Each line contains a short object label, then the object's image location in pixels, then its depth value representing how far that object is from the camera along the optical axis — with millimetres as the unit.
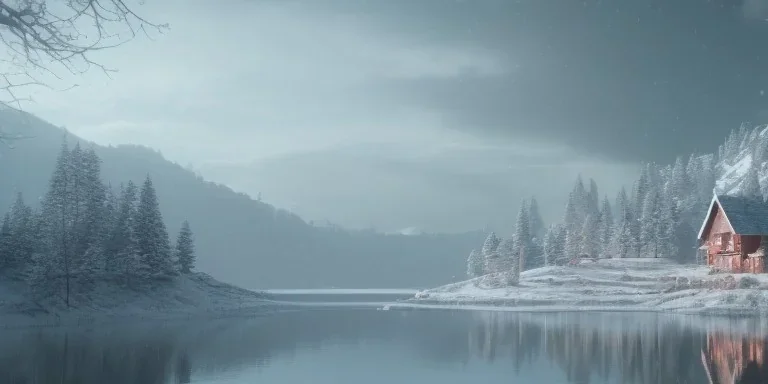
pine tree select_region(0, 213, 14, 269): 58844
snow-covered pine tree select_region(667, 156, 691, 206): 110619
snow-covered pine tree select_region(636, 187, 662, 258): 86625
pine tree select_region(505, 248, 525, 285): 78125
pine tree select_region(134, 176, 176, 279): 67062
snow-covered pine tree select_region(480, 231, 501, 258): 97188
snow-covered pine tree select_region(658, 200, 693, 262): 84438
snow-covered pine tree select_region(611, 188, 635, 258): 89938
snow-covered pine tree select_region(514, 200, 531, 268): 102125
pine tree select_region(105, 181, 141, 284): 65000
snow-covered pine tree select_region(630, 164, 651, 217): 102338
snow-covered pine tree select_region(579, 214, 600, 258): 95250
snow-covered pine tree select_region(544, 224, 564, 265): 97812
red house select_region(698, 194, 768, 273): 60375
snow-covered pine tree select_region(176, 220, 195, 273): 77438
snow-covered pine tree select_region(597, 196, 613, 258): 94875
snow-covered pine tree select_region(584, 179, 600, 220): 119250
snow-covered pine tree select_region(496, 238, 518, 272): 89762
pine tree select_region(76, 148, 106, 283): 61844
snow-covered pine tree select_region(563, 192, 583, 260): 93812
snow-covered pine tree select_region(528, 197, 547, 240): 134750
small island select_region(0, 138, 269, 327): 55656
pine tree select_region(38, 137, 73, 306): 56250
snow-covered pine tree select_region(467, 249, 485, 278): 111988
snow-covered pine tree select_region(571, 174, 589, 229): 115875
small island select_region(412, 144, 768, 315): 57312
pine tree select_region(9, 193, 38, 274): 59781
